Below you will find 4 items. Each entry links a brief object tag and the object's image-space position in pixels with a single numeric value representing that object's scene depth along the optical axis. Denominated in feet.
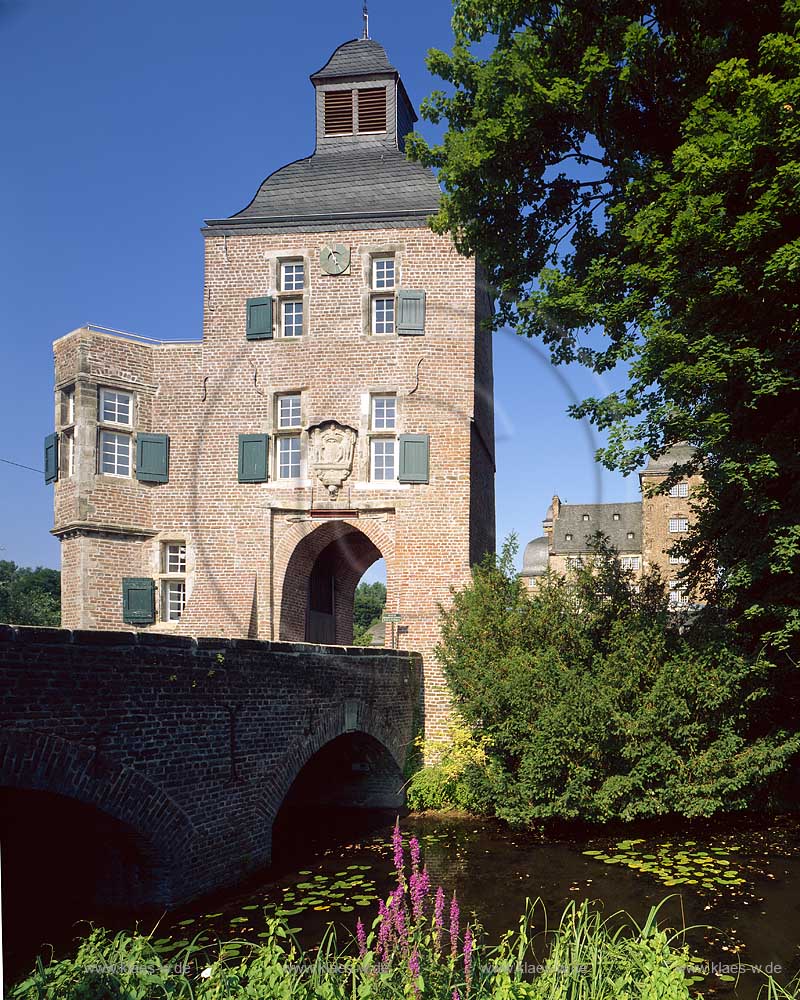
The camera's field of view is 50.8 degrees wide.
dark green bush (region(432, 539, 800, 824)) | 44.47
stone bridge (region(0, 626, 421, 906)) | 25.30
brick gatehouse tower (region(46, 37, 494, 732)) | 60.90
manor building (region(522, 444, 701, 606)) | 160.35
